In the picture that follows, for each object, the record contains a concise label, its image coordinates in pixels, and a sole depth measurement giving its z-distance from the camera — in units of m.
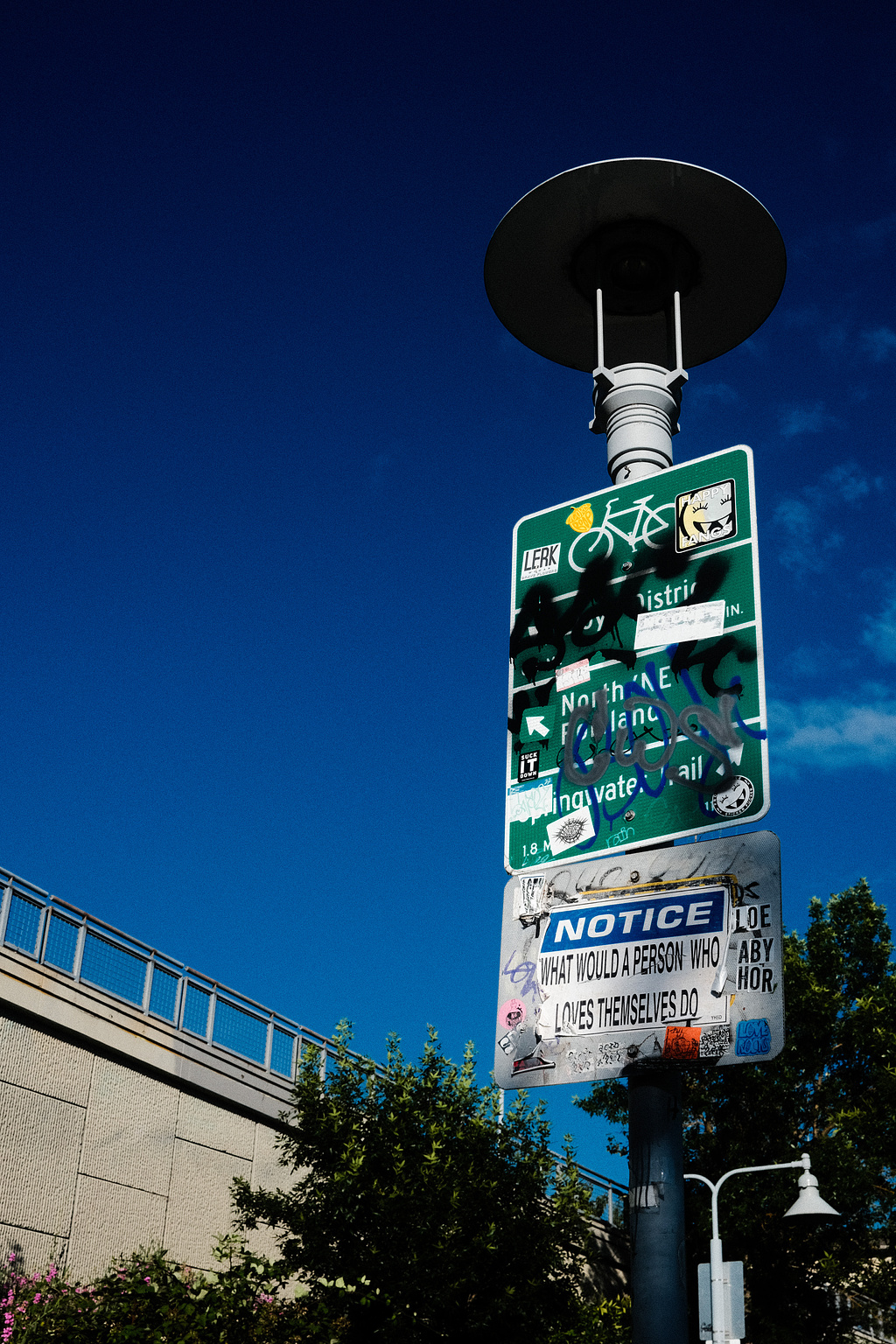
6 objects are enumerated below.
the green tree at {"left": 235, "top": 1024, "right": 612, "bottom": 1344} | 13.59
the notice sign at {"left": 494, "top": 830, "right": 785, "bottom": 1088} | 4.84
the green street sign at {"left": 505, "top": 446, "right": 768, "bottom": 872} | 5.40
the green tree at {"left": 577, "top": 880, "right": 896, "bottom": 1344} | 25.47
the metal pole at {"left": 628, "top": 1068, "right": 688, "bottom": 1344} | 4.73
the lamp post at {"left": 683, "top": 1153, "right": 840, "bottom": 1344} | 16.28
